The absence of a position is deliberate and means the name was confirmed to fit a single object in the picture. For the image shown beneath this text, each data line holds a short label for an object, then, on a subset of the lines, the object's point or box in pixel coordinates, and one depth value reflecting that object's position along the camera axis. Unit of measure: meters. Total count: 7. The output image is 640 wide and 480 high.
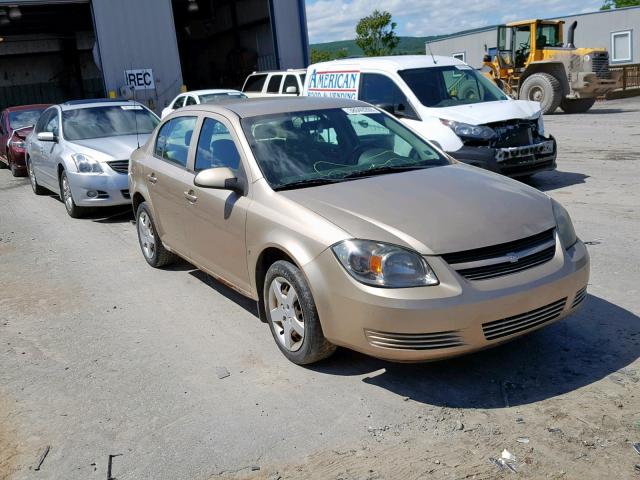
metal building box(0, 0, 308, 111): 22.27
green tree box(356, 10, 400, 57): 53.06
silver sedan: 9.48
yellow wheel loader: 20.91
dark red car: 15.00
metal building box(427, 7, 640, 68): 38.41
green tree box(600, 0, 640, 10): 79.69
